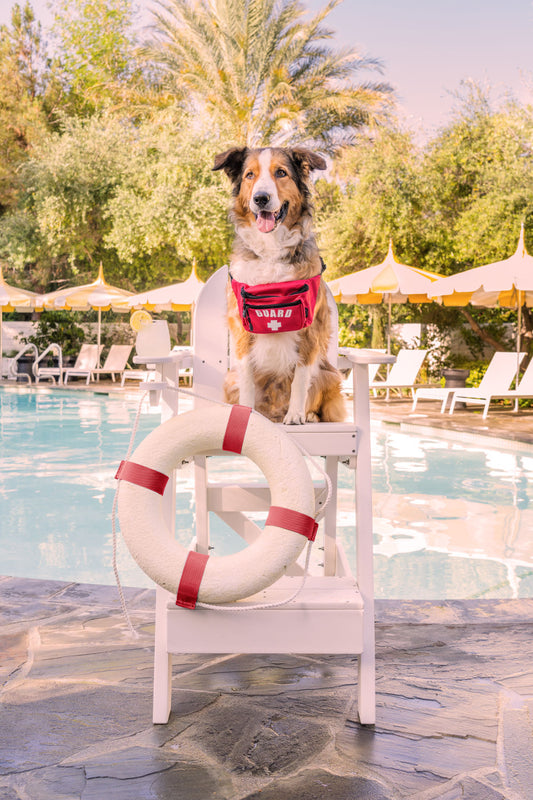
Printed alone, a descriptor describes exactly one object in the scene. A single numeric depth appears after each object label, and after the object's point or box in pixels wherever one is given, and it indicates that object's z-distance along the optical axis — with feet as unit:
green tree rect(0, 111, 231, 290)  62.80
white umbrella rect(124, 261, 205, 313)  51.52
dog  7.71
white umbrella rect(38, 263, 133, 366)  55.88
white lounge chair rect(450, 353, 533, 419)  38.06
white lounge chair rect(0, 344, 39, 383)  62.69
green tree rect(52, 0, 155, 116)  90.79
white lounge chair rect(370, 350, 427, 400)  44.47
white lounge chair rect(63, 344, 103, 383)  59.11
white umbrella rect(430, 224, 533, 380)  37.81
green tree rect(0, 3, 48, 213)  82.12
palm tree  61.00
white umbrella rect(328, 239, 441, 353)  44.06
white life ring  6.67
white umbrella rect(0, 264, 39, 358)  57.56
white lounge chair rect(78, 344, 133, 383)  59.77
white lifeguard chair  6.98
